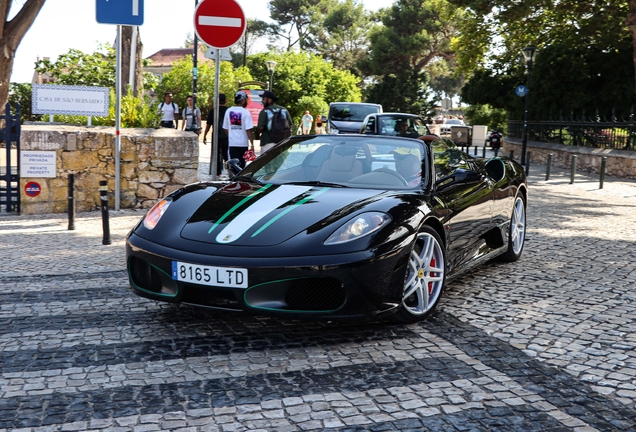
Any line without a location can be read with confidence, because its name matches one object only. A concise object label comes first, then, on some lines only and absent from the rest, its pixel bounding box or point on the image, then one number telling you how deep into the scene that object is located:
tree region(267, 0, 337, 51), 73.88
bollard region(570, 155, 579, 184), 18.19
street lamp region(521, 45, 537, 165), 23.44
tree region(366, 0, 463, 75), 56.91
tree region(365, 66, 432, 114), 55.09
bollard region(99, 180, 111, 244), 7.53
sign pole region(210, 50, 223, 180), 7.83
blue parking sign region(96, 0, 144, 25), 9.05
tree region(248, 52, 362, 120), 41.25
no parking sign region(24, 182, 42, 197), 9.72
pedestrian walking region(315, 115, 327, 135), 31.75
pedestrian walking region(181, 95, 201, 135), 19.41
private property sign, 9.64
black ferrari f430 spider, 4.09
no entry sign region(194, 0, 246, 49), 7.67
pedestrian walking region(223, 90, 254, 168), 12.05
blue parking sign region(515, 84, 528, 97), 26.95
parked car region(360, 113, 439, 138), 16.09
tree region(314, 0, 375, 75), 70.81
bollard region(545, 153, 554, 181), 18.88
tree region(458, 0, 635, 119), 25.33
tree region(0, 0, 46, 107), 18.23
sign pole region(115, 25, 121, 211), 9.58
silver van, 24.86
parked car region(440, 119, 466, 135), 64.96
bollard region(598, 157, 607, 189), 17.11
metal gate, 9.80
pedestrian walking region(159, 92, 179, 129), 18.78
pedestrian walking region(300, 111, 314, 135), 31.72
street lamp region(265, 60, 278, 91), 37.47
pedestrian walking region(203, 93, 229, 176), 13.52
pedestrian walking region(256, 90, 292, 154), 11.97
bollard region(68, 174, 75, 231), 8.45
